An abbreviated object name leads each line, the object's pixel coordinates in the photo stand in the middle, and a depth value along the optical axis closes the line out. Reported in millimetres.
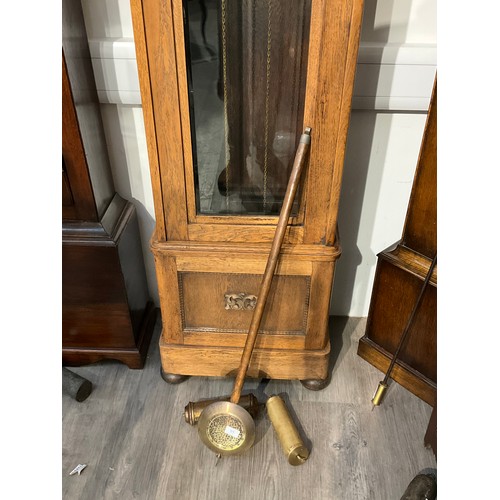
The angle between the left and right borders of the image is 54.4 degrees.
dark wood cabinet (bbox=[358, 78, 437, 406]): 1177
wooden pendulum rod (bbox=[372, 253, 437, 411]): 1211
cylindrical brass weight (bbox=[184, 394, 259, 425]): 1284
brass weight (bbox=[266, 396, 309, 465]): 1197
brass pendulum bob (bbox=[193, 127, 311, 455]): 1163
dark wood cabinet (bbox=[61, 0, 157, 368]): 1123
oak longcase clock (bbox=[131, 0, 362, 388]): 928
